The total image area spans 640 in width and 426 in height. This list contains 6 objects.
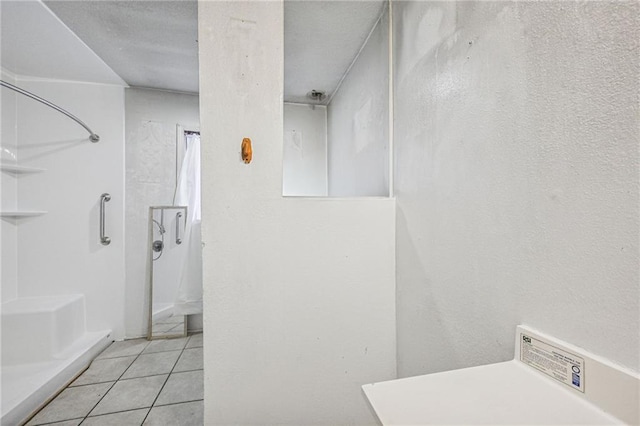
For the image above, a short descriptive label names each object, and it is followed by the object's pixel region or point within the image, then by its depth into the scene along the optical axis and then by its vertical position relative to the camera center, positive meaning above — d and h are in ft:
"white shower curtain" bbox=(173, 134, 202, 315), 7.82 -0.61
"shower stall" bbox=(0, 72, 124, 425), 6.91 +0.06
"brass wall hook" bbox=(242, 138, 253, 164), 3.66 +0.83
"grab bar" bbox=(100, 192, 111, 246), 7.62 -0.20
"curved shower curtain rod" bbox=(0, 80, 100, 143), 5.78 +2.53
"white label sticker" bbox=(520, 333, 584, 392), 1.77 -1.07
